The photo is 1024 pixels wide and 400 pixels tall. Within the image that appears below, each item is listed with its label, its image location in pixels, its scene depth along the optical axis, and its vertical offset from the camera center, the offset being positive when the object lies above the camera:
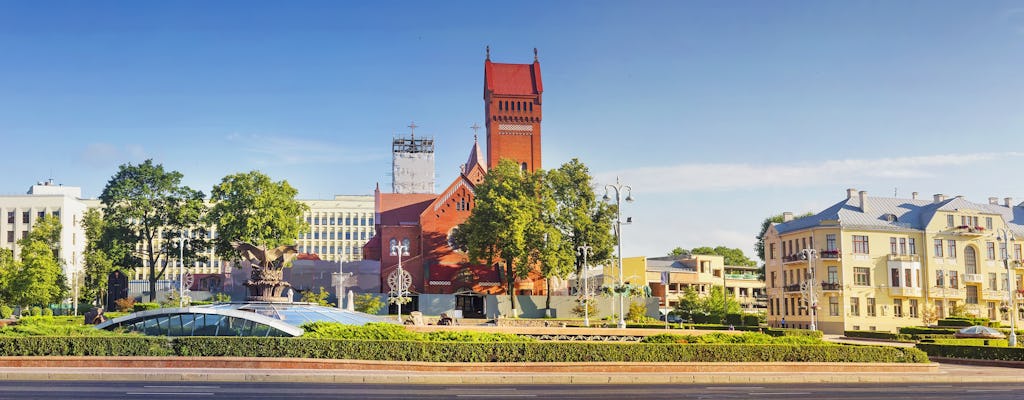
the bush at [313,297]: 64.88 -1.12
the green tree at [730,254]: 135.50 +3.07
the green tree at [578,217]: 72.88 +4.77
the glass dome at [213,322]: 32.75 -1.44
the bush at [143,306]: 63.30 -1.58
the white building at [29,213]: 109.44 +8.39
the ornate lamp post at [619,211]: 43.23 +3.07
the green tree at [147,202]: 75.62 +6.67
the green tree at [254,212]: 70.62 +5.36
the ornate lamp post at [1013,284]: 43.97 -1.06
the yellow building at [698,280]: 106.19 -0.51
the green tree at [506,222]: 70.81 +4.31
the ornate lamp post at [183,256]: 60.48 +2.08
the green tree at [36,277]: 70.56 +0.60
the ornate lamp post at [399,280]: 56.12 -0.01
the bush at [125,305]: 69.73 -1.63
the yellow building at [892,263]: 72.38 +0.74
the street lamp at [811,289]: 61.81 -1.10
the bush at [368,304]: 64.38 -1.66
